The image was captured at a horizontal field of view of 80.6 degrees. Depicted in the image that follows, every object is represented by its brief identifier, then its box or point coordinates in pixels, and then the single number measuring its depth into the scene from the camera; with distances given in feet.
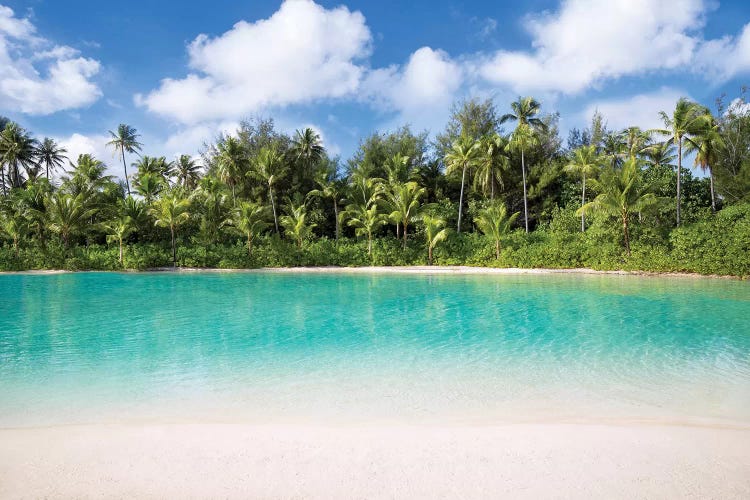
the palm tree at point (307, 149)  124.26
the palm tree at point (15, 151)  136.87
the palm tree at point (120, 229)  102.78
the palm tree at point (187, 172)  143.84
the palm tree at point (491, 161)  109.91
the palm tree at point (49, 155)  154.85
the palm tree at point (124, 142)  148.25
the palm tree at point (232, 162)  114.62
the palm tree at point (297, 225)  106.42
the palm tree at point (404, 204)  101.55
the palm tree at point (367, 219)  102.37
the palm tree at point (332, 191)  112.29
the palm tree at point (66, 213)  103.30
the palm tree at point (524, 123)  107.55
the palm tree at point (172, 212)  102.78
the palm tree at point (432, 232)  98.78
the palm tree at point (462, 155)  106.01
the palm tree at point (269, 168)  111.96
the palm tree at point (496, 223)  95.40
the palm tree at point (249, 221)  104.27
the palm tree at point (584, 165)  104.12
